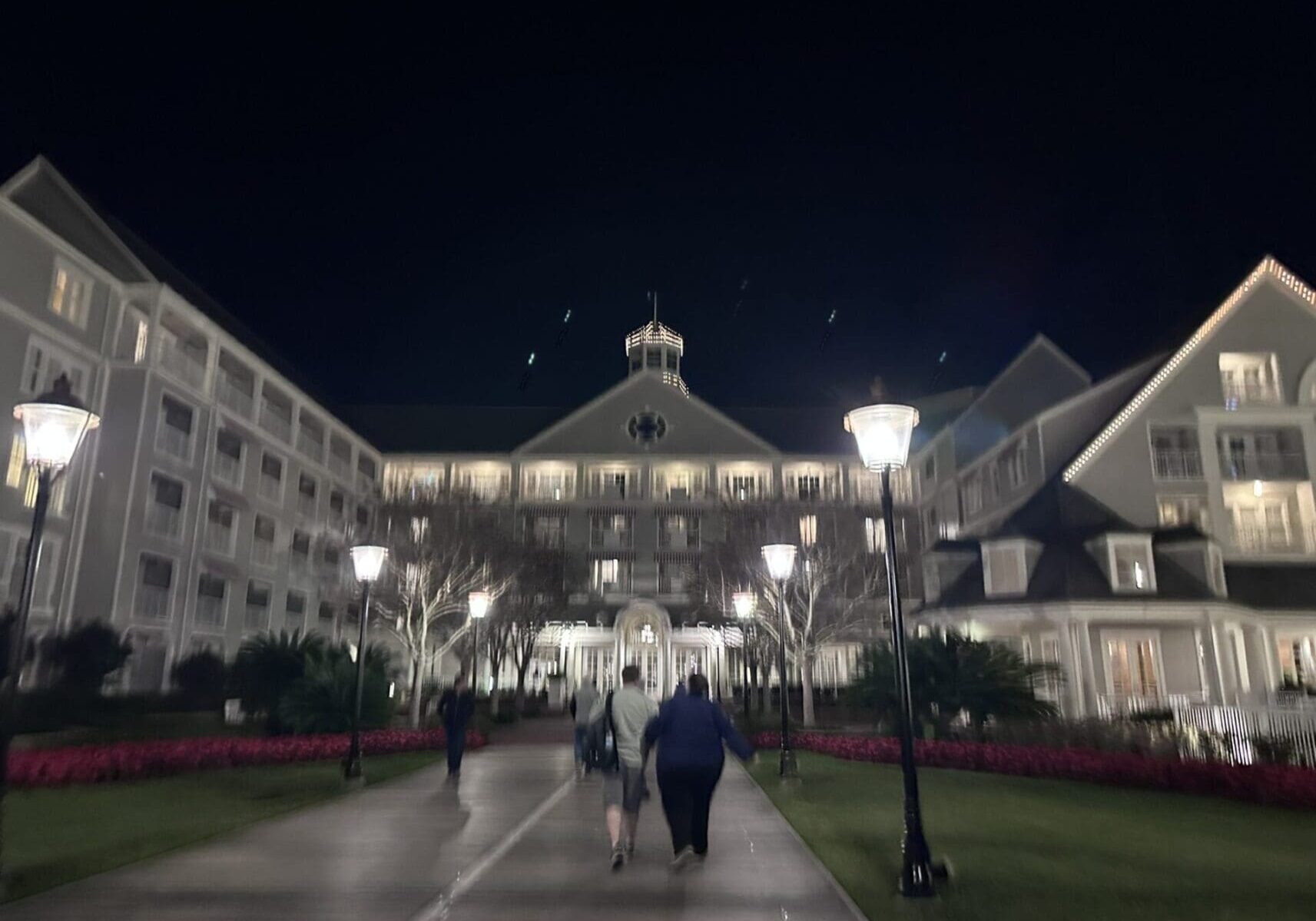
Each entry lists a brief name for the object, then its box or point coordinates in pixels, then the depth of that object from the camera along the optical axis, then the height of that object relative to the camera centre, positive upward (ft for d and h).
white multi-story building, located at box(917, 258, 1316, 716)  90.99 +14.29
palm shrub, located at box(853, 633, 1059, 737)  66.80 -0.83
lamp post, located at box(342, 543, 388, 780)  59.06 +7.02
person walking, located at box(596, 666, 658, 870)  29.94 -3.02
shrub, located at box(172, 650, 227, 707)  101.50 -0.56
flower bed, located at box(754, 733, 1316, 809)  45.16 -5.59
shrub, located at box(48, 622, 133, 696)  81.25 +1.49
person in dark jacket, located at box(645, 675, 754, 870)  28.27 -2.65
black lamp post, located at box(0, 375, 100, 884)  31.63 +8.53
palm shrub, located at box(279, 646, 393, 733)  71.67 -2.21
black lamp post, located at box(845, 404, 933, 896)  26.81 +3.32
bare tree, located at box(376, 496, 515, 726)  101.60 +12.94
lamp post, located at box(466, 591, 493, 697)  83.88 +6.51
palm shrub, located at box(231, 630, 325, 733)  77.97 +0.17
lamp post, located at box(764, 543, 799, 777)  57.98 +6.36
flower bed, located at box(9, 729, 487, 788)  48.80 -5.23
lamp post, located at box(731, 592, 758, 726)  83.10 +6.43
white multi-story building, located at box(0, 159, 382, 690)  92.43 +28.43
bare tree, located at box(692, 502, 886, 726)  108.88 +12.33
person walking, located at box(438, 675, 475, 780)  56.44 -3.04
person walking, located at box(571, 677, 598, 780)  54.85 -2.57
